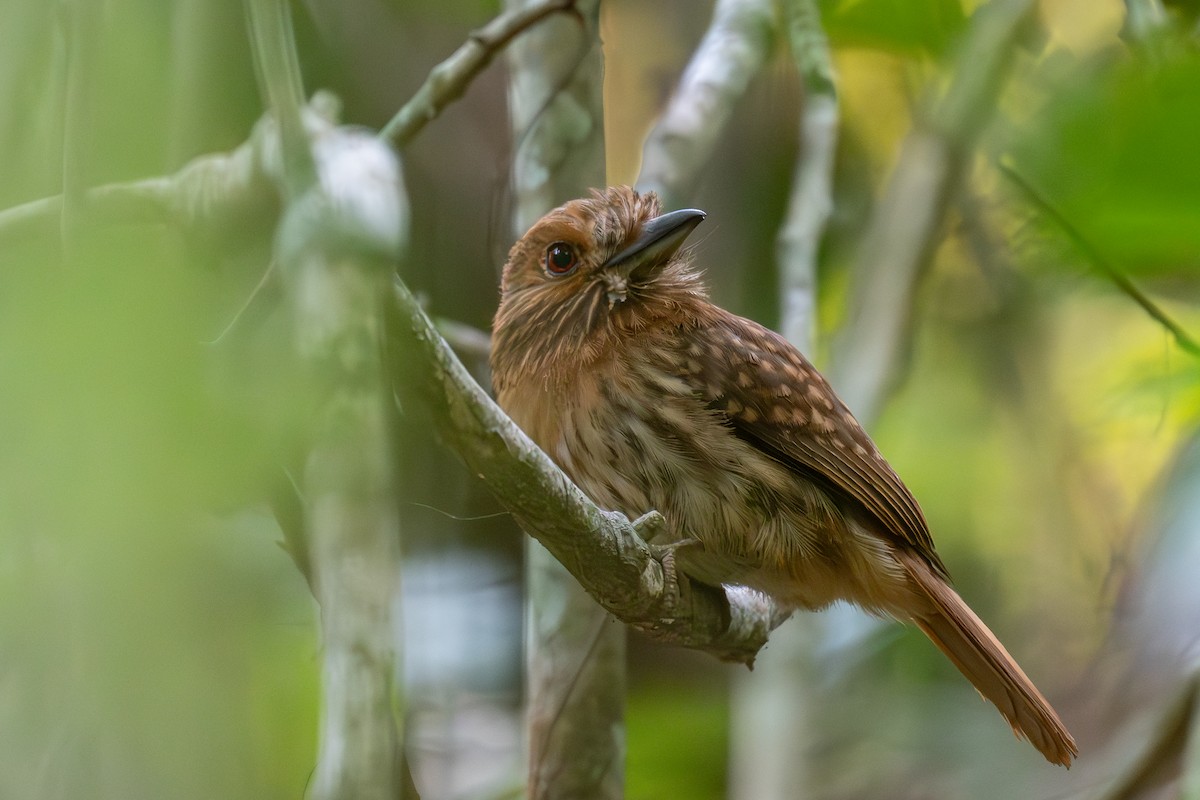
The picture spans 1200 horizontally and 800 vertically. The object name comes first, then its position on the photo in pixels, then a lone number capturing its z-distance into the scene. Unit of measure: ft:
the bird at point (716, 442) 13.17
